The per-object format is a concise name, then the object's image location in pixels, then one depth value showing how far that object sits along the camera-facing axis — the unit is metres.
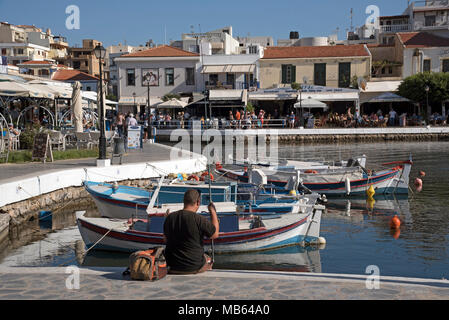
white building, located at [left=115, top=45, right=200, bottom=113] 54.66
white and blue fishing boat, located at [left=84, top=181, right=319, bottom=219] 13.34
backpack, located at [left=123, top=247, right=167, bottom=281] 6.99
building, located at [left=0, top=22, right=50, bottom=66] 87.47
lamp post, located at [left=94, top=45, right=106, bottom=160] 17.72
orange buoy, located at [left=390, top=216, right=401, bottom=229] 14.83
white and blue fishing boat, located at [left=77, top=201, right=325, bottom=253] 11.82
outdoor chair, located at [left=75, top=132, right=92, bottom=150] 23.86
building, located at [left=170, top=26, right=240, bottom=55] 63.31
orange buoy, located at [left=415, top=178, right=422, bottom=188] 21.28
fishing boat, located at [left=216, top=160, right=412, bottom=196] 20.03
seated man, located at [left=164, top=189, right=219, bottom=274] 7.05
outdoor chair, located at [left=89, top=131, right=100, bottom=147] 24.47
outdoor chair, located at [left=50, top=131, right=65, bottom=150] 22.55
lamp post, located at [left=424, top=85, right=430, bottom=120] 43.71
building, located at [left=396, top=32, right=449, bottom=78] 52.72
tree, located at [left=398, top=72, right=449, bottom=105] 45.72
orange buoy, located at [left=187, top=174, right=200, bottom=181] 17.58
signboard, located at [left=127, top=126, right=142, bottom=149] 24.12
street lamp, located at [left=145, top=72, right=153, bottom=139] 36.31
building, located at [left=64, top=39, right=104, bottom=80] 100.19
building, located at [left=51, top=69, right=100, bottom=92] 67.16
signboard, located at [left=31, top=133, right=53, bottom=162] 19.25
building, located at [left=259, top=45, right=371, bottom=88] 52.84
